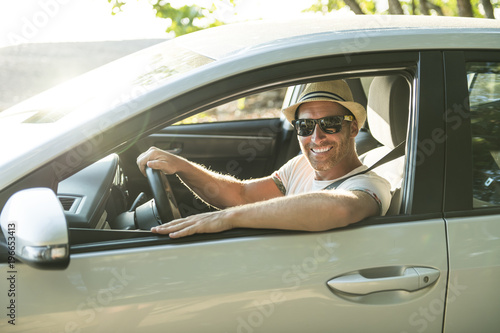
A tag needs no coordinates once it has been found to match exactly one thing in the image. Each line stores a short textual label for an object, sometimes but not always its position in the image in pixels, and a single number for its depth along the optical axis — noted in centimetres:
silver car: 153
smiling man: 170
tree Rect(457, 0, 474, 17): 521
